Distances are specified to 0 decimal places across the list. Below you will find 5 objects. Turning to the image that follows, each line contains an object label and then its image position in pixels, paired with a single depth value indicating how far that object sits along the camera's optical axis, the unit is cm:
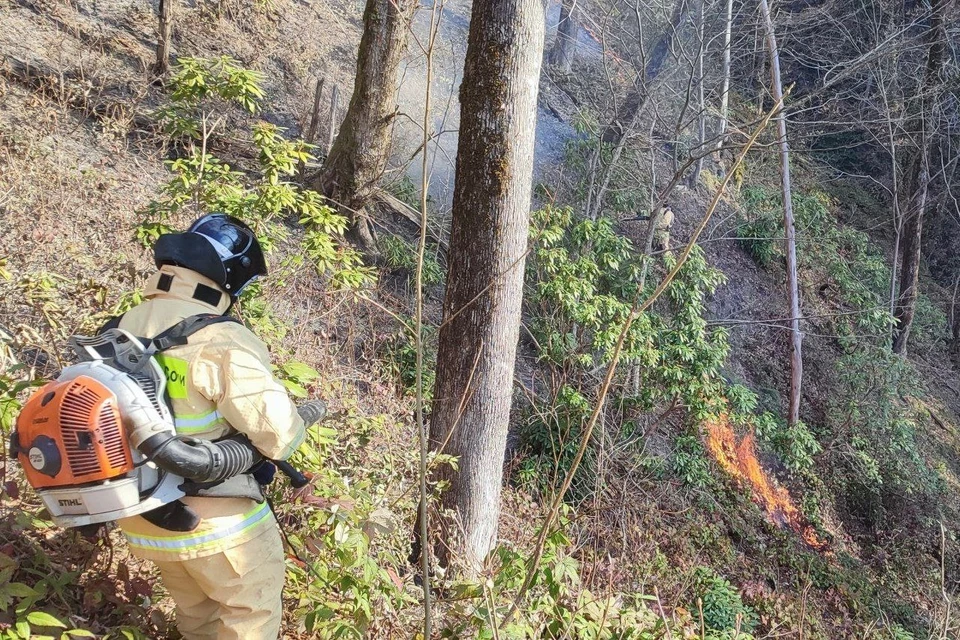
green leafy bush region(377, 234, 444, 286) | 811
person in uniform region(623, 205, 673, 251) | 1070
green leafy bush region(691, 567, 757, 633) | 787
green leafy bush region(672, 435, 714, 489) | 930
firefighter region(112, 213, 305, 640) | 224
